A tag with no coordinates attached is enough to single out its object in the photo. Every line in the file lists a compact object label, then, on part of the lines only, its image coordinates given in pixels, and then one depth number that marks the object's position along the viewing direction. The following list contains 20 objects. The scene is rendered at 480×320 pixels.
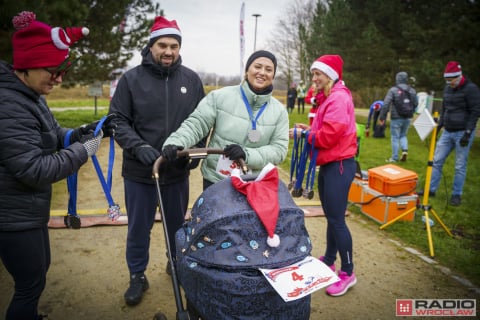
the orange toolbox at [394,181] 4.76
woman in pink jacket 2.88
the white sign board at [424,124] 3.84
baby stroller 1.55
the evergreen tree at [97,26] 5.54
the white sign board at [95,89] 12.92
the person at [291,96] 21.09
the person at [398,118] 8.85
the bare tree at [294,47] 30.95
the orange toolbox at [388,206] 4.78
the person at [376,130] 12.39
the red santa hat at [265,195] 1.61
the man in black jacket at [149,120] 2.66
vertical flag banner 12.65
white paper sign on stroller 1.47
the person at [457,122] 5.51
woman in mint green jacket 2.53
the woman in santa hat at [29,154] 1.75
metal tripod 3.95
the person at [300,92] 21.58
